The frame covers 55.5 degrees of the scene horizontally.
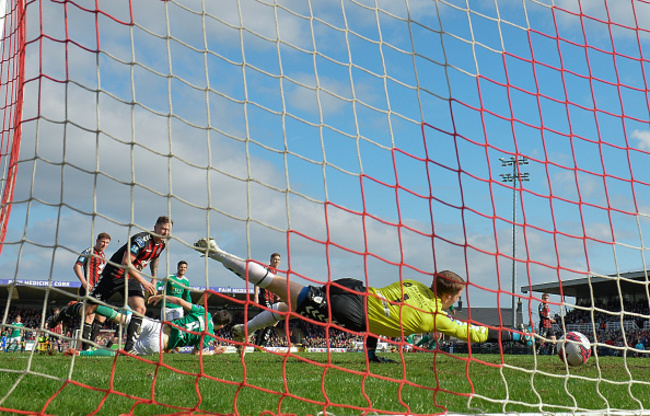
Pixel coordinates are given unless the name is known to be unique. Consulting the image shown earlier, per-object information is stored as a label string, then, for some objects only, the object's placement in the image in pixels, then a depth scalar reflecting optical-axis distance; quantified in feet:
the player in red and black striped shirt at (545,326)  53.60
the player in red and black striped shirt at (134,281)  22.98
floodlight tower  119.65
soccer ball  22.06
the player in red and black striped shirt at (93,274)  25.67
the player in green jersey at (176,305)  24.93
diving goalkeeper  15.48
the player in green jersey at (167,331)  23.07
